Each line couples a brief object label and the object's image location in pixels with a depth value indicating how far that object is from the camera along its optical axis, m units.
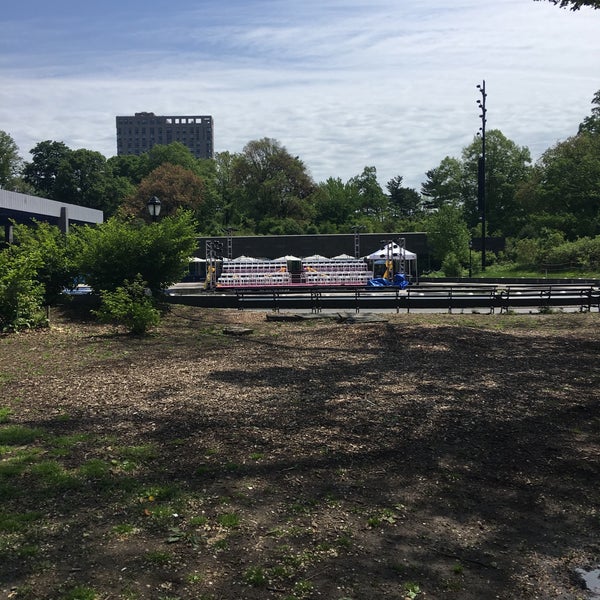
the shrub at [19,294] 14.17
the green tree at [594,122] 64.81
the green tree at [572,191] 54.06
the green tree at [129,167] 110.81
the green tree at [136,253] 17.73
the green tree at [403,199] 108.94
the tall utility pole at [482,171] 48.68
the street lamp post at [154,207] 19.56
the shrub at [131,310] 14.19
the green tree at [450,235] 50.38
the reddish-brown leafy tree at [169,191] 72.25
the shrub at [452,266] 46.88
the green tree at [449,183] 82.06
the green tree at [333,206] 79.19
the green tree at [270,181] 76.88
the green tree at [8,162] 90.40
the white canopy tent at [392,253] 37.38
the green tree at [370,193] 89.88
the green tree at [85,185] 93.31
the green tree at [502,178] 75.31
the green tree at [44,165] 102.88
